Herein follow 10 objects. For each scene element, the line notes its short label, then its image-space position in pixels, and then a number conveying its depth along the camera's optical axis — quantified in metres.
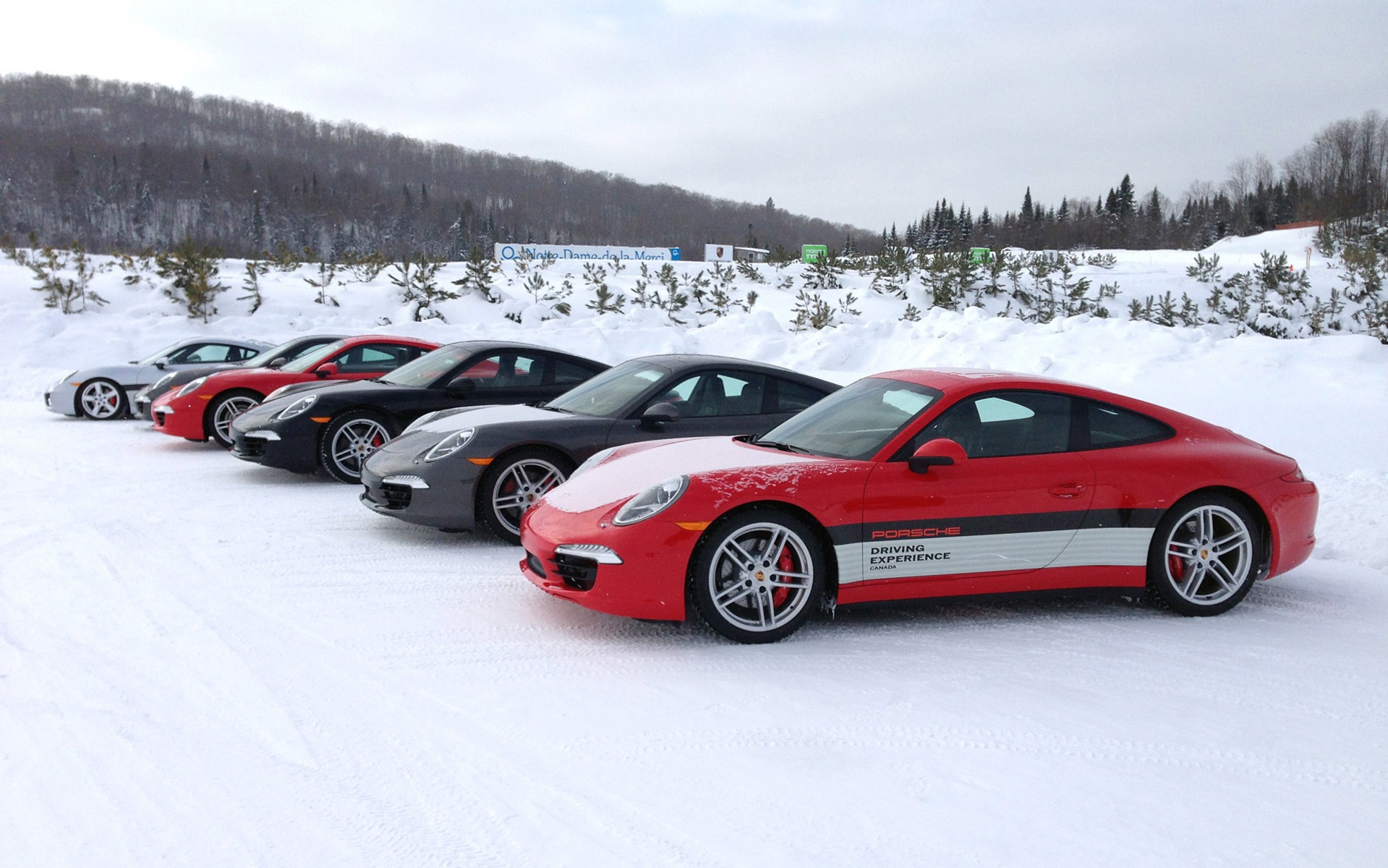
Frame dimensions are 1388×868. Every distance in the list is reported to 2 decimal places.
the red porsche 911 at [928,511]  4.58
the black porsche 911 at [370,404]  8.58
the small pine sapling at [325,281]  23.59
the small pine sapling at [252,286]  23.25
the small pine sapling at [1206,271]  20.69
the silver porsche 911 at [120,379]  13.33
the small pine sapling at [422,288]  22.95
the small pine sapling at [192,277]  22.39
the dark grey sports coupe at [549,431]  6.52
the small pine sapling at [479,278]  24.06
